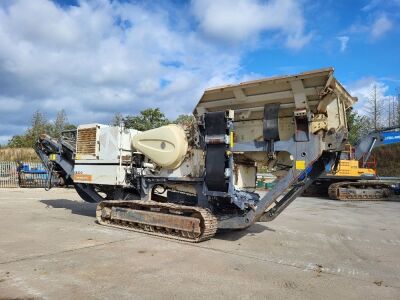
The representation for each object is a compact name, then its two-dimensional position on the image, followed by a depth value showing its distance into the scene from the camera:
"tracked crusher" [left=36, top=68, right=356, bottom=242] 7.15
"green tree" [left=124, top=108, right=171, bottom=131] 40.09
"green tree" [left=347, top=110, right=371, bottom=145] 42.49
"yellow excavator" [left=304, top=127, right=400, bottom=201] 18.61
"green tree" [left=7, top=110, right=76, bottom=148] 49.78
